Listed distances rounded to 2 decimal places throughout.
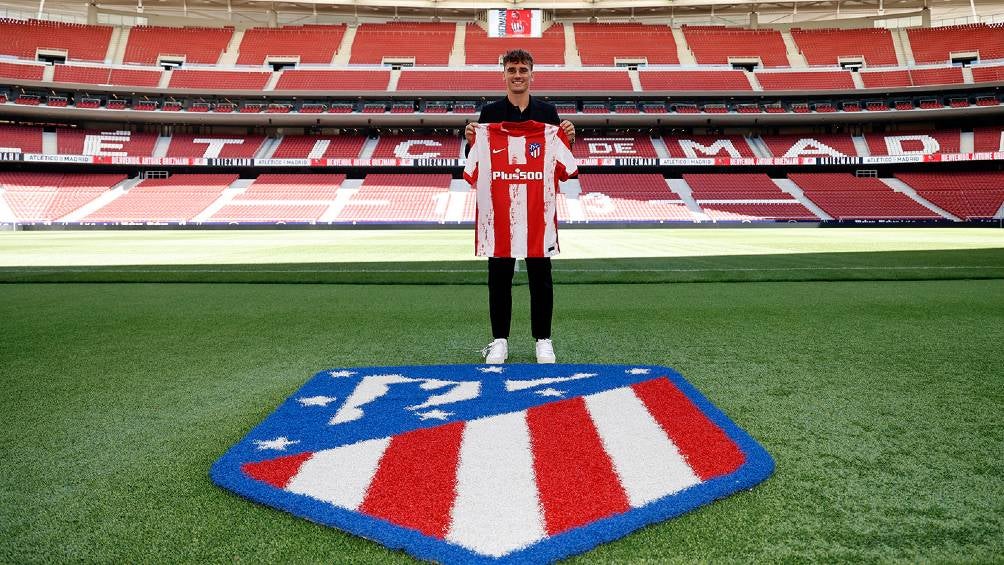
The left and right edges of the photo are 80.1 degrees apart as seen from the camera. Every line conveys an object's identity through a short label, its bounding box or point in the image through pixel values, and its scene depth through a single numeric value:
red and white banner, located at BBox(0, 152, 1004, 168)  34.19
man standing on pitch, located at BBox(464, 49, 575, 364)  3.15
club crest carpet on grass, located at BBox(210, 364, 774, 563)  1.33
